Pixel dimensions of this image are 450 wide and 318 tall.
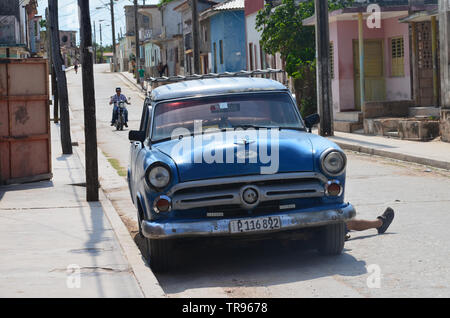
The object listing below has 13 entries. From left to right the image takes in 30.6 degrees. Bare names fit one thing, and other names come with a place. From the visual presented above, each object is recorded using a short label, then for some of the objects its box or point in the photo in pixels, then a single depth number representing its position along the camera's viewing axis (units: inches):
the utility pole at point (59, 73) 850.8
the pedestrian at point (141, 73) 2413.9
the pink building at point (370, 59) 1005.8
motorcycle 1228.5
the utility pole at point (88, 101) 496.7
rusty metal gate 590.6
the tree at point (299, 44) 1142.3
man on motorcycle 1256.8
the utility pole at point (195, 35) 1341.0
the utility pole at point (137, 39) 2504.9
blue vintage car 279.4
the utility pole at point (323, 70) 927.7
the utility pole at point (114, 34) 3464.1
